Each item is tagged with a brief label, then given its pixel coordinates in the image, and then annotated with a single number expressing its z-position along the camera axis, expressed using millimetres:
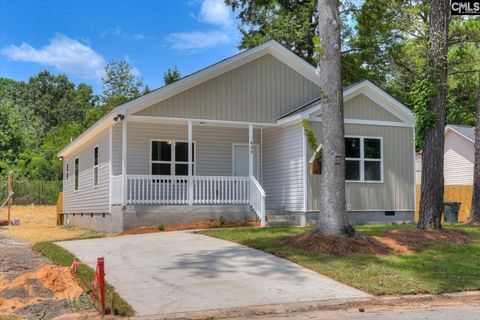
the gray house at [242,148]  17250
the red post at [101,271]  6285
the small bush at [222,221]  17031
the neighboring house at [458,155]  34188
